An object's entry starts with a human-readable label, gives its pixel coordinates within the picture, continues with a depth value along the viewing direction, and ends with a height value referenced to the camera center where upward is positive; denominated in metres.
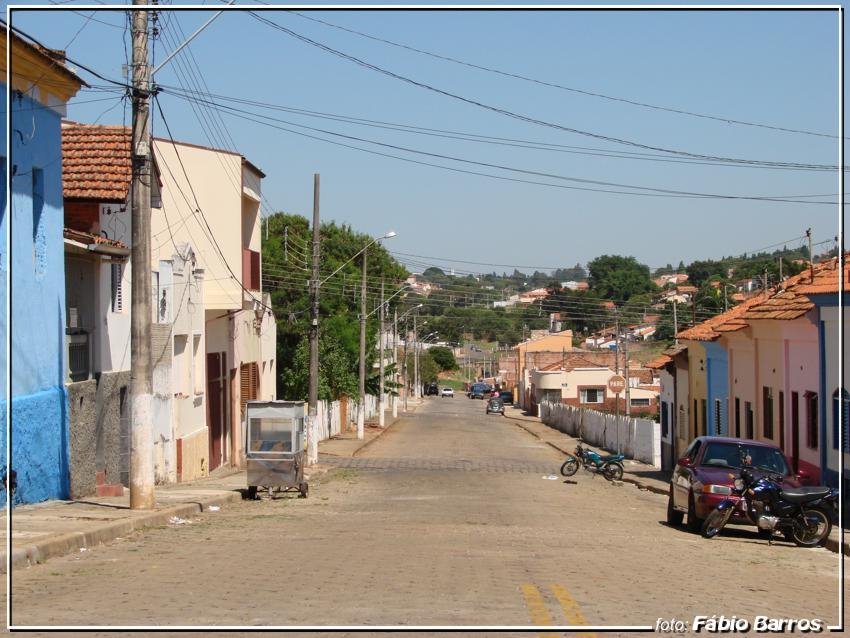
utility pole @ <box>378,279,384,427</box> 67.26 -3.26
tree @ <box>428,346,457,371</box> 164.75 -0.75
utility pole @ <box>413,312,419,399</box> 114.51 -2.58
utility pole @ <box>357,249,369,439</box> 56.53 -0.87
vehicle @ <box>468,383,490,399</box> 135.75 -4.78
